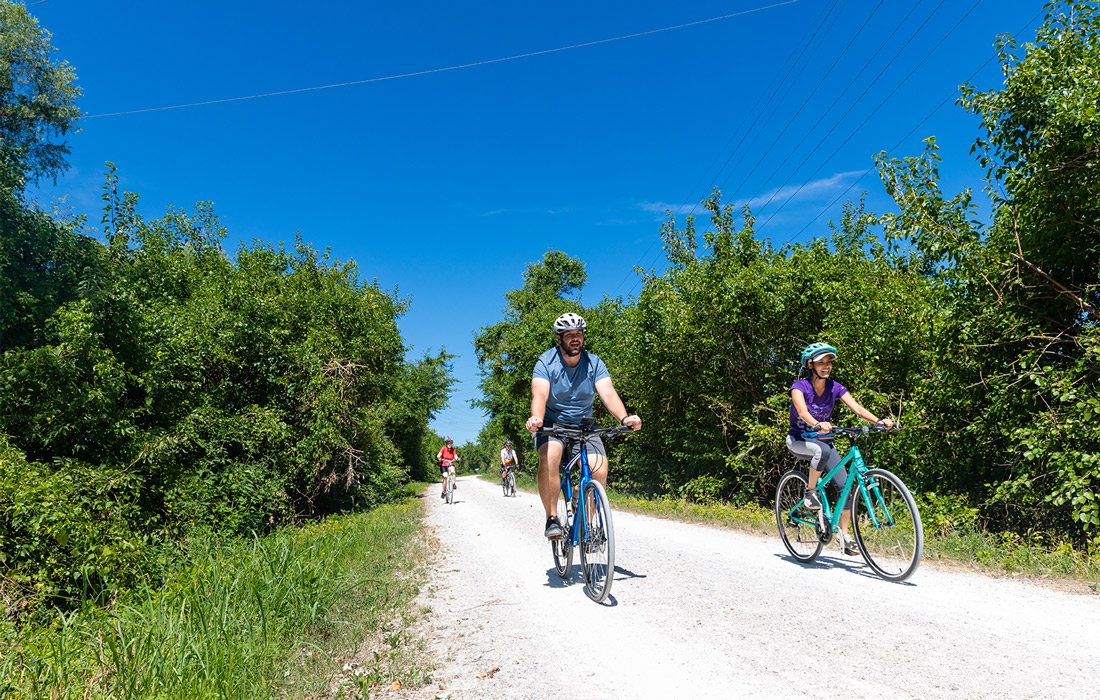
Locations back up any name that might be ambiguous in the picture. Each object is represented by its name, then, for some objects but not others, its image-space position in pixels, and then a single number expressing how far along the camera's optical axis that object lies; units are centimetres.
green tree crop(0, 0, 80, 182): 2066
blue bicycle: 458
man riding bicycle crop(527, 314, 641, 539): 515
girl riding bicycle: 568
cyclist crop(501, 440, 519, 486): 2495
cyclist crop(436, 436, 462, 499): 2236
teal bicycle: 491
